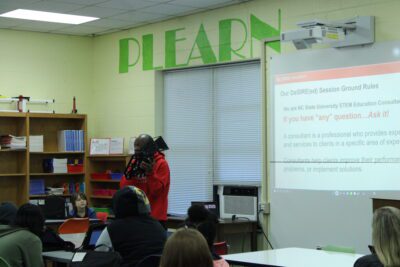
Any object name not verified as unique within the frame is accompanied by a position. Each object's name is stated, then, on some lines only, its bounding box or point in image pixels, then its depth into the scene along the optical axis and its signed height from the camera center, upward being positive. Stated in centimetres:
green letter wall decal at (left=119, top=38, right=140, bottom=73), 970 +146
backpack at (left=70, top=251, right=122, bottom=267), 359 -55
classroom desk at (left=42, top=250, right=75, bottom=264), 504 -76
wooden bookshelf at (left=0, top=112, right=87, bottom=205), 919 +3
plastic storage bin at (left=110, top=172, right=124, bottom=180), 948 -26
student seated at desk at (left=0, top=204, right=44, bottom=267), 444 -55
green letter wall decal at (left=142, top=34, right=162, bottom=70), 929 +145
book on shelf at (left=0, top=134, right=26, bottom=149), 898 +20
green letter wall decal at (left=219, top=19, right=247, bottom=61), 817 +142
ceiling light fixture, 857 +184
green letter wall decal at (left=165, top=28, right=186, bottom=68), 895 +145
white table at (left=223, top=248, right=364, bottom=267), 477 -76
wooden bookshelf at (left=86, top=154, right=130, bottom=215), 975 -22
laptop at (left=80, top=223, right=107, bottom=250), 488 -57
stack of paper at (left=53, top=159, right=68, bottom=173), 951 -12
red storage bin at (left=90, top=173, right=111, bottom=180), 959 -27
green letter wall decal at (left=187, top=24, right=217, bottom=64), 844 +138
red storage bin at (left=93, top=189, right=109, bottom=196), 964 -51
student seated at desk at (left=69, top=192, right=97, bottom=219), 781 -59
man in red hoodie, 642 -20
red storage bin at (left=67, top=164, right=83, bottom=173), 967 -16
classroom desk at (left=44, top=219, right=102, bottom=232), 755 -74
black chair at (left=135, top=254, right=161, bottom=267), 385 -60
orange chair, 670 -69
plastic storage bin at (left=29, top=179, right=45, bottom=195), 930 -42
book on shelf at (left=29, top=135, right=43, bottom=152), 927 +19
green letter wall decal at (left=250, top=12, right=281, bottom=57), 759 +144
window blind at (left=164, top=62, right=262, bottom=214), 809 +35
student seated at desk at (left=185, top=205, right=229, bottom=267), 405 -41
